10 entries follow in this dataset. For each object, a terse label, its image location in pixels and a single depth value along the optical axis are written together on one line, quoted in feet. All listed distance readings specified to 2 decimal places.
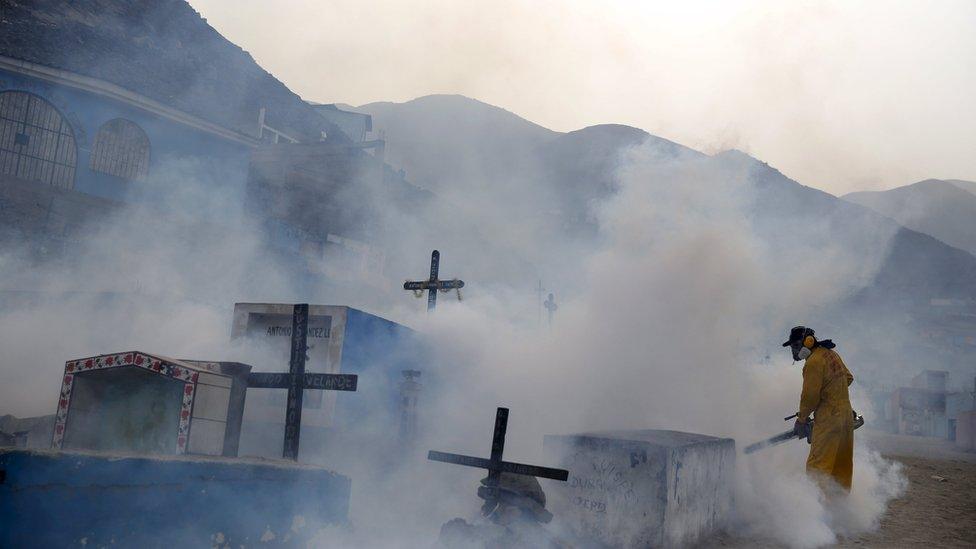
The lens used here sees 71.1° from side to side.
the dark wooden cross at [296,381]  20.08
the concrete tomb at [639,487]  21.39
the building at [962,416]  75.05
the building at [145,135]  63.31
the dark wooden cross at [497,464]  19.56
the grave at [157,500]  12.30
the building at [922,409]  110.01
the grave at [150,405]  20.57
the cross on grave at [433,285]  47.73
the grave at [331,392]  30.71
